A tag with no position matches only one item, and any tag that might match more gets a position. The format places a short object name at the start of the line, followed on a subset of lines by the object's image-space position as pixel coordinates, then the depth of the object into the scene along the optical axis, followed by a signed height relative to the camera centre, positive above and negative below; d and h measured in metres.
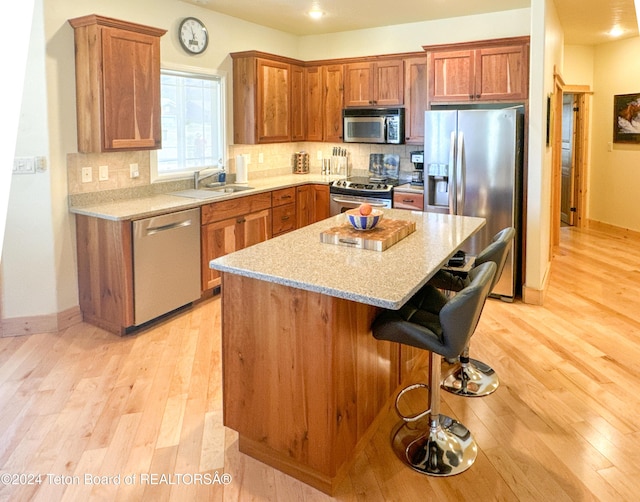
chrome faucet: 4.95 +0.17
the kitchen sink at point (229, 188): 4.96 +0.05
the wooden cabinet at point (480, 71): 4.56 +1.08
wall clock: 4.72 +1.46
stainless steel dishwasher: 3.79 -0.53
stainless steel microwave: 5.54 +0.73
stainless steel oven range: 5.35 +0.06
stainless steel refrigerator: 4.42 +0.21
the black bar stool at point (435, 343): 2.06 -0.63
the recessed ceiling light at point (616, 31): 6.16 +1.93
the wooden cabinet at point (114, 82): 3.68 +0.82
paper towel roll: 5.45 +0.24
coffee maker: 5.53 +0.27
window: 4.76 +0.69
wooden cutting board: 2.56 -0.22
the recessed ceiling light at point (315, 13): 4.96 +1.77
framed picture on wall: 6.98 +0.97
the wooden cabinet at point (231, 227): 4.42 -0.30
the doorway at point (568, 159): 7.79 +0.48
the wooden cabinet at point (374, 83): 5.55 +1.18
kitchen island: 2.07 -0.66
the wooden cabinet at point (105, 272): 3.68 -0.56
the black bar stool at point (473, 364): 2.80 -1.07
